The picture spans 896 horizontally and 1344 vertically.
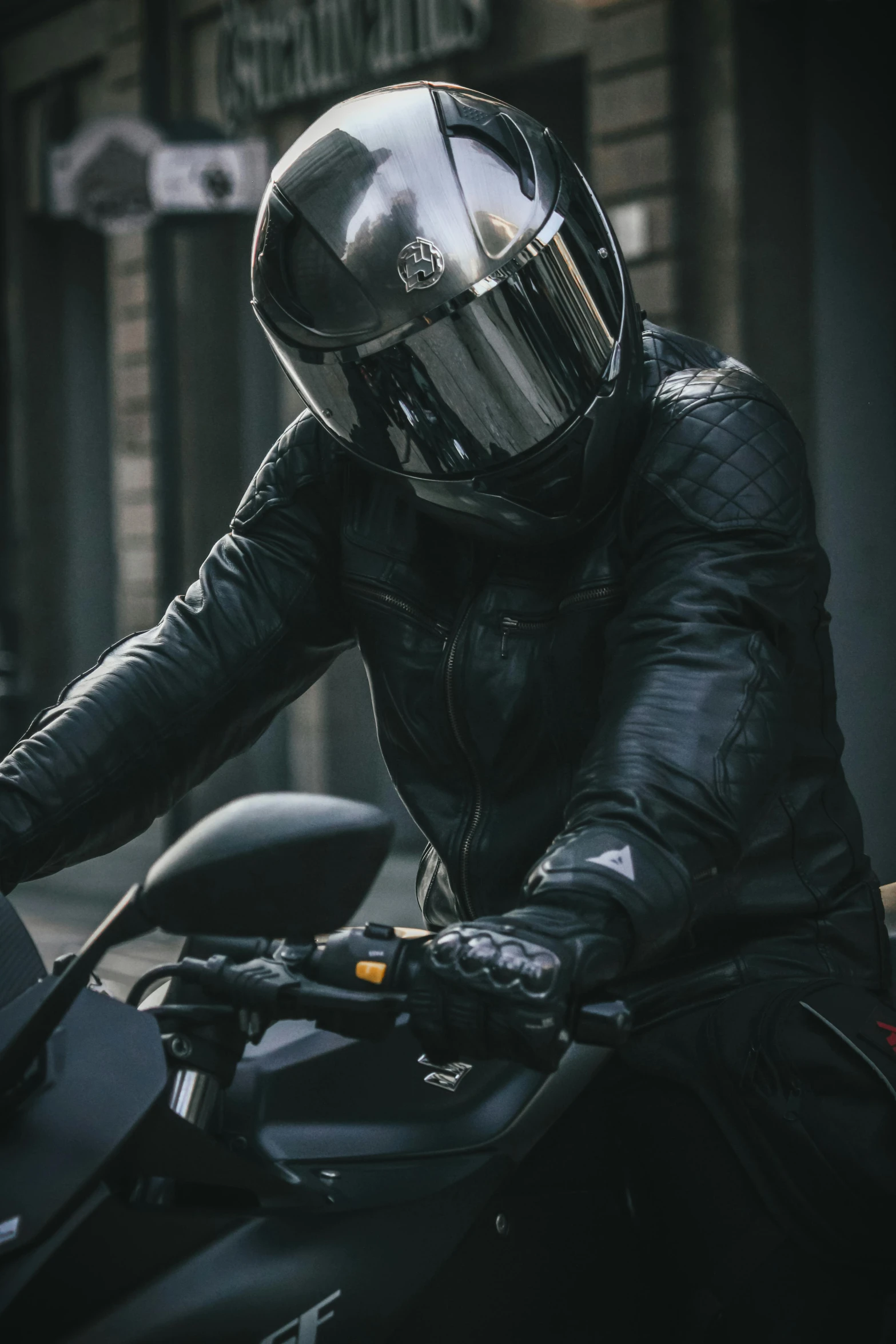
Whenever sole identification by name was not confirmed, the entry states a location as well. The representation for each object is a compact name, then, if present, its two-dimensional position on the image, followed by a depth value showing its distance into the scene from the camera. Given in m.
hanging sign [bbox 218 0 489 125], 10.02
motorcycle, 3.08
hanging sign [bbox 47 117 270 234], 9.03
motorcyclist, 3.41
